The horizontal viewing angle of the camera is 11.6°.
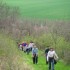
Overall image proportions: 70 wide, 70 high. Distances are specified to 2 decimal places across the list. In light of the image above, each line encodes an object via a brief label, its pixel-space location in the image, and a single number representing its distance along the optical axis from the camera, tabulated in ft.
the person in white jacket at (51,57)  75.25
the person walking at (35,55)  86.53
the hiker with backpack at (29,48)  107.14
